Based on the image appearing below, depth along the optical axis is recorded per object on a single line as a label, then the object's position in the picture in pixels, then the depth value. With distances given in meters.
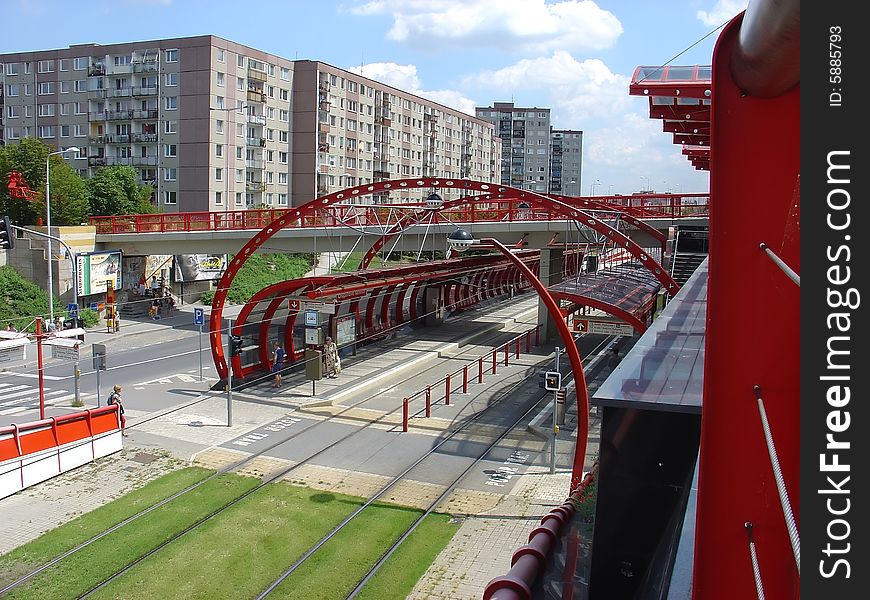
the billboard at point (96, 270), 34.12
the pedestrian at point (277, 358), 24.12
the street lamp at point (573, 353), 15.01
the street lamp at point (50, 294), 31.16
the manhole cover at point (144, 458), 16.20
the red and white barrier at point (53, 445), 14.16
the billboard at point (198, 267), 42.94
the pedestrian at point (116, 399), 17.56
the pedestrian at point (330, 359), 24.52
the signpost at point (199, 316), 23.41
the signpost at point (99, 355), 18.80
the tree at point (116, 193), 46.69
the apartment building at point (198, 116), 55.47
